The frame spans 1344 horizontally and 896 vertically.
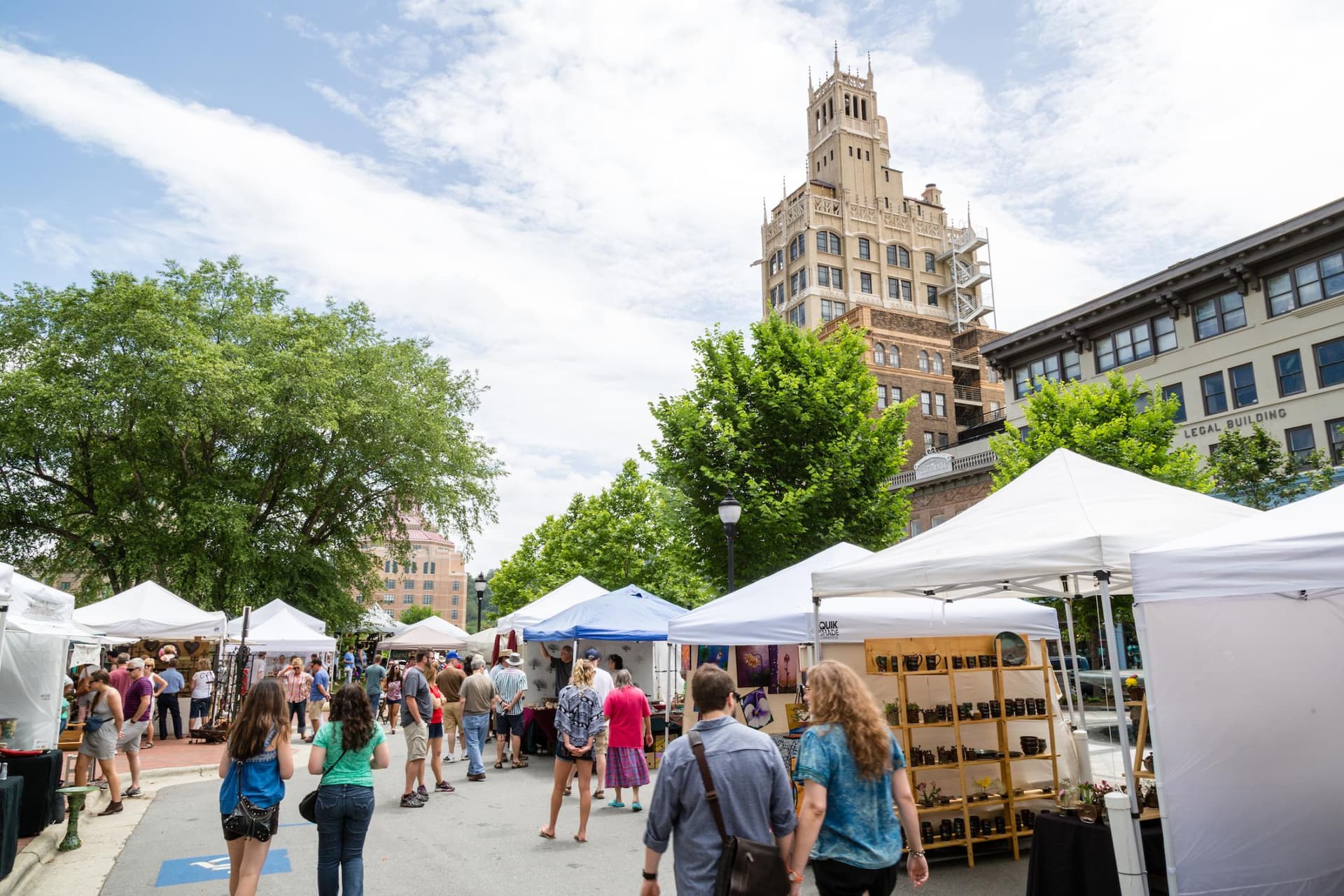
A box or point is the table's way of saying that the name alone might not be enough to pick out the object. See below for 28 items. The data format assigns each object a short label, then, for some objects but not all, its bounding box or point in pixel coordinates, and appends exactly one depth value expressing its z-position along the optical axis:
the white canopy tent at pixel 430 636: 35.00
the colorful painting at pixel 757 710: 12.71
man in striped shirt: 14.70
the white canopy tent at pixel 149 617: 19.11
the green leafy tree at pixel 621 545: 44.78
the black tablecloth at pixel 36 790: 9.35
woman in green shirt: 5.88
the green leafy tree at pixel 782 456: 22.80
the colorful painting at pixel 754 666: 13.55
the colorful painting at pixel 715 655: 15.02
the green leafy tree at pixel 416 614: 140.88
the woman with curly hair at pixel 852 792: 4.39
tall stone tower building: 69.12
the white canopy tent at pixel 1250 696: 5.11
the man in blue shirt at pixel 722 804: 4.21
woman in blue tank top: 5.89
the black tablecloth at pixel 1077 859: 6.11
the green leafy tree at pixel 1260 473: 25.56
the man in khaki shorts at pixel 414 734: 11.76
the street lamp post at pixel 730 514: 16.47
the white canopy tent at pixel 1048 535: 6.52
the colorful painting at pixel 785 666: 13.38
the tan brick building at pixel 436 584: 157.88
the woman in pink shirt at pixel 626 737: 10.72
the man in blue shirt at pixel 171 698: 20.42
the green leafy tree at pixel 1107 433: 26.31
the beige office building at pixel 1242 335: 31.36
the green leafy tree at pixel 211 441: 27.75
